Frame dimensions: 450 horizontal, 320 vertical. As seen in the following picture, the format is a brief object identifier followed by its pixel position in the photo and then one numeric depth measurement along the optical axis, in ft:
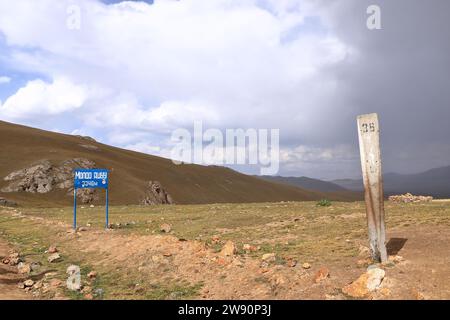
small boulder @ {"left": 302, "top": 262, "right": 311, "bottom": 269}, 33.35
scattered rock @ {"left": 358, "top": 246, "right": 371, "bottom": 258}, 35.51
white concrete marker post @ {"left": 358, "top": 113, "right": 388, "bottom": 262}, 33.76
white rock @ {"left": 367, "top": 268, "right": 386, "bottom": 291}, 26.94
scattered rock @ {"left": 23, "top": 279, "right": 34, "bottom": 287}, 35.35
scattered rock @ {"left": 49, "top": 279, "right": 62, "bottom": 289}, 34.76
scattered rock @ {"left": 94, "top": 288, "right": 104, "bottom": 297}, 32.05
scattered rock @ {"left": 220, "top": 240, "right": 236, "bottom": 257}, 39.04
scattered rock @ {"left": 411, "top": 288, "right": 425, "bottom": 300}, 25.08
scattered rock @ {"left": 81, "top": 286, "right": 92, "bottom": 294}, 33.14
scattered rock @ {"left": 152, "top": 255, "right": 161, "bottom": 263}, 39.97
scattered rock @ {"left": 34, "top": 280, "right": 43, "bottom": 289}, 34.83
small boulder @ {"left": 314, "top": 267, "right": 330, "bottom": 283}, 29.63
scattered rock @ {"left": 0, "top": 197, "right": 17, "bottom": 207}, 136.80
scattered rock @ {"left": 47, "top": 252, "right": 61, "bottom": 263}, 45.63
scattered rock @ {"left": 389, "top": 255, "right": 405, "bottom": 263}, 32.43
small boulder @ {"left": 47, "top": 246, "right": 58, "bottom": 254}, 50.25
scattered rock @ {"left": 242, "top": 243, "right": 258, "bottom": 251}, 42.52
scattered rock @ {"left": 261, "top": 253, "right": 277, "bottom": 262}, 36.54
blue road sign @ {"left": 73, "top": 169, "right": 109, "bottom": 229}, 71.31
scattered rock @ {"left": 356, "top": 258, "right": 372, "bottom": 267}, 33.14
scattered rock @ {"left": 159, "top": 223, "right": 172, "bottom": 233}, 60.18
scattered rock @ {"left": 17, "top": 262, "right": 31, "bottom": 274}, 41.04
